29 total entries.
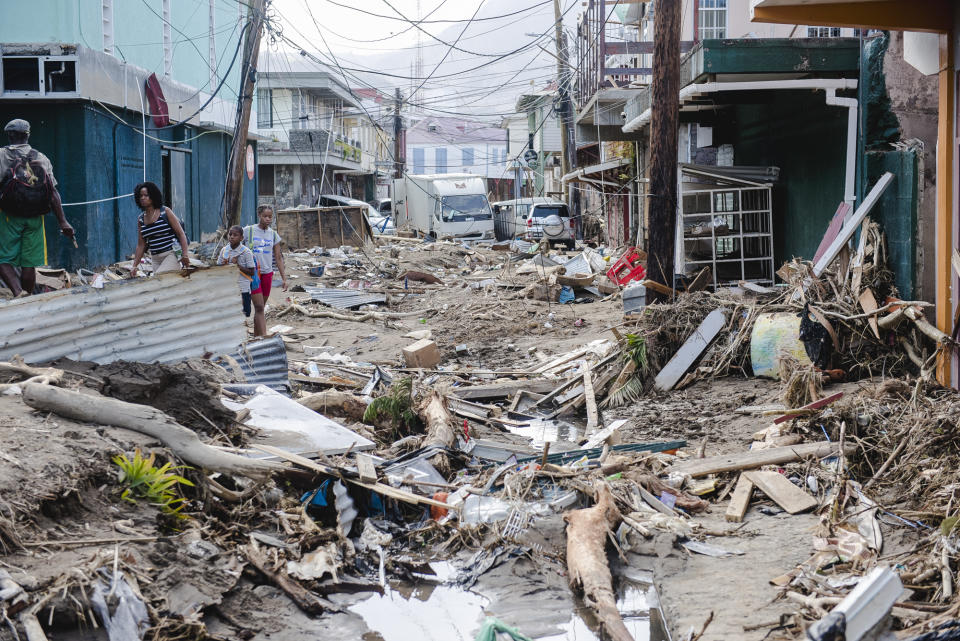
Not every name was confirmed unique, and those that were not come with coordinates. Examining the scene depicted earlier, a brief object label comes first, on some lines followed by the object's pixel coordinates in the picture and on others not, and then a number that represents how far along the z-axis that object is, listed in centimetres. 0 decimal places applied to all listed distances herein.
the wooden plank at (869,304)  886
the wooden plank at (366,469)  639
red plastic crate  1888
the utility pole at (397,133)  4768
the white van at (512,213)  3712
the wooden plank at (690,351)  1040
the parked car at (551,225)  3256
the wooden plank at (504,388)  1111
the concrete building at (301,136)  4350
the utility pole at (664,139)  1066
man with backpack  901
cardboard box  1232
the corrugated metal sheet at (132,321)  721
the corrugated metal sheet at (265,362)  920
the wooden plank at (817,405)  770
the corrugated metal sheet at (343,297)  1841
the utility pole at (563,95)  3212
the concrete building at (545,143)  4826
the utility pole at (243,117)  1698
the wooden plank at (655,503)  661
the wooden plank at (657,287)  1133
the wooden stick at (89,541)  450
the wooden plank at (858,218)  1020
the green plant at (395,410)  873
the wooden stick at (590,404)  974
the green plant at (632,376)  1046
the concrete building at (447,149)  11325
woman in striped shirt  973
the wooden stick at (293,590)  516
